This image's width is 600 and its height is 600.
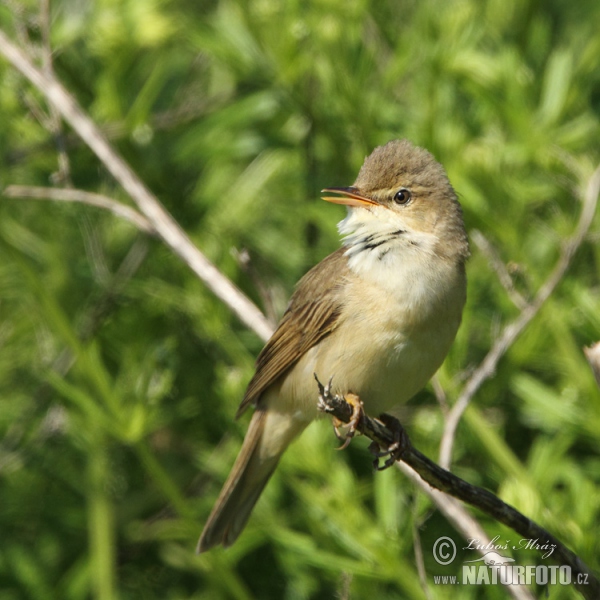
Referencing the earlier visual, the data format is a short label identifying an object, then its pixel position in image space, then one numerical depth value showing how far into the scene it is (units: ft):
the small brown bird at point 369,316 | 21.65
